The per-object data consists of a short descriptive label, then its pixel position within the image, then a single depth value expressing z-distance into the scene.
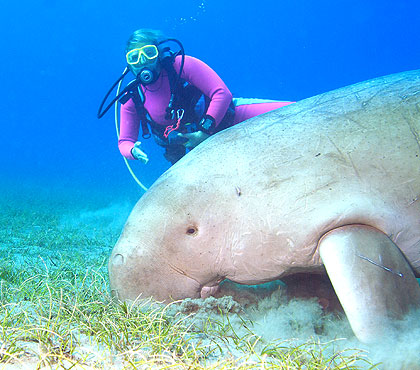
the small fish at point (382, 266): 1.83
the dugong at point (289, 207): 2.08
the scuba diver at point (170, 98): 5.03
